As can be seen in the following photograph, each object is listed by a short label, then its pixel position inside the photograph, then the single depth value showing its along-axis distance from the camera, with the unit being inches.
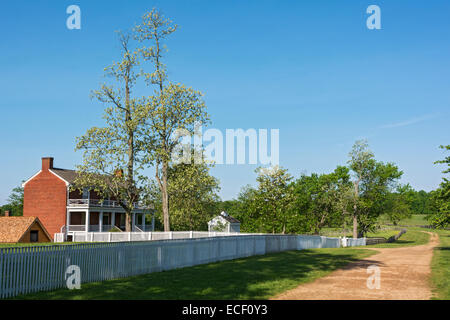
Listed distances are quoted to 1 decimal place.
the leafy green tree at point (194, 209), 2011.6
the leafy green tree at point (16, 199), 3470.0
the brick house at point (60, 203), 2012.8
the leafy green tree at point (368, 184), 2613.2
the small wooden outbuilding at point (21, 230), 1542.8
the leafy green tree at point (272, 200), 1560.0
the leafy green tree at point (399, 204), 2694.4
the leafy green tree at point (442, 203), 1363.2
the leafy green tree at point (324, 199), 2640.3
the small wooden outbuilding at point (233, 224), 3389.3
